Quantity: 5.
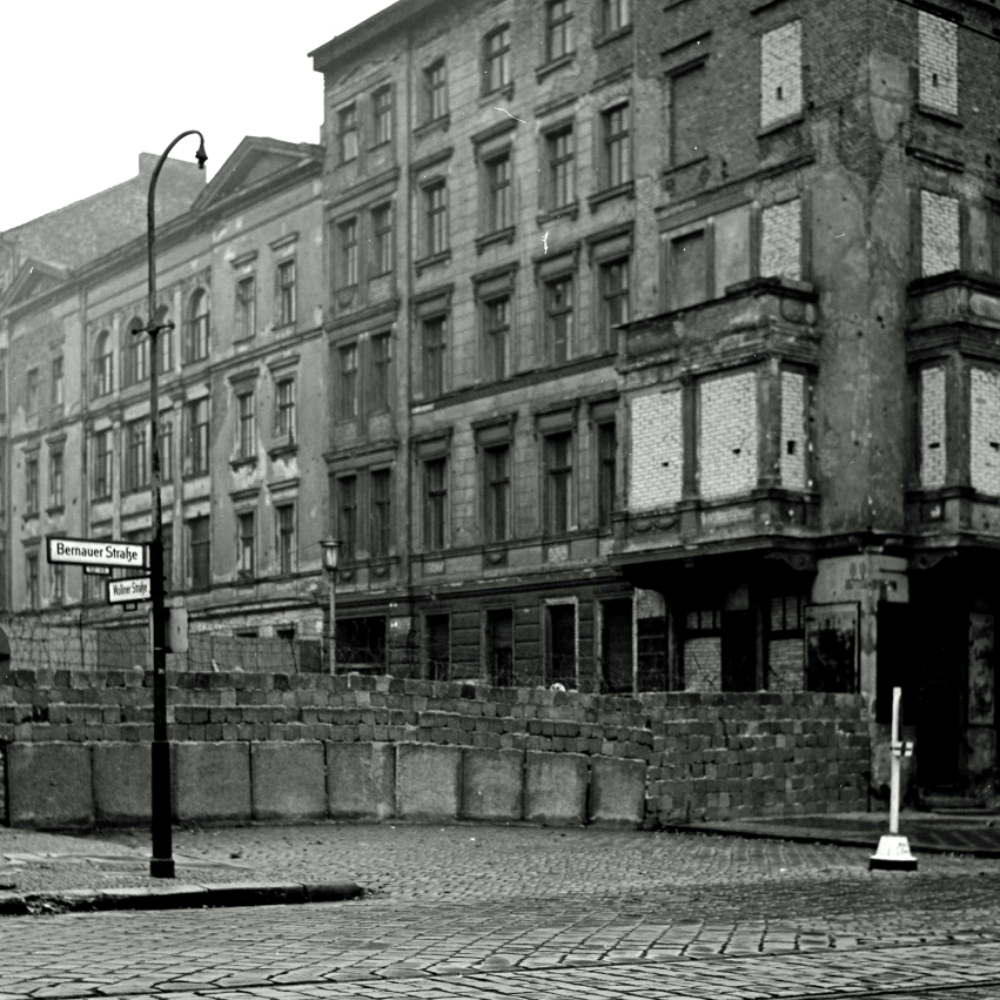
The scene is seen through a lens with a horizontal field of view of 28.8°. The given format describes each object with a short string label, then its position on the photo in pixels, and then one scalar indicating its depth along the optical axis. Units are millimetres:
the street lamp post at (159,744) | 16297
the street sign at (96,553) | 16281
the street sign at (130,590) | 16891
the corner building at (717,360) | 33750
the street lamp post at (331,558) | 39219
